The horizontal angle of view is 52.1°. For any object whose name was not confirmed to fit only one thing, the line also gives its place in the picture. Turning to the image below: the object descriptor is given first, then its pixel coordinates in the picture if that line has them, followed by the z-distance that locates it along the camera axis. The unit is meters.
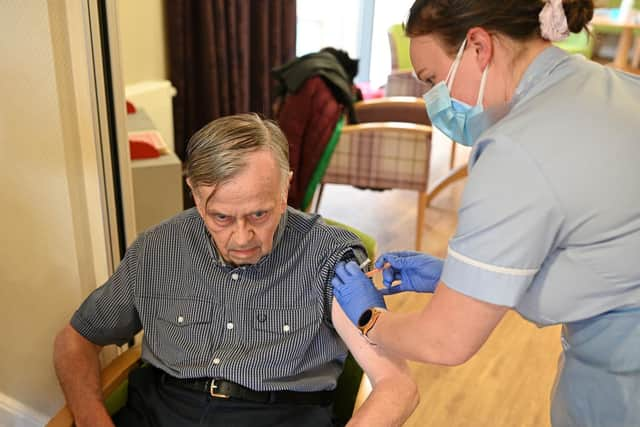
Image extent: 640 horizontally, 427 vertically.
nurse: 0.90
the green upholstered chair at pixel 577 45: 5.70
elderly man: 1.34
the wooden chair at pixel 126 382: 1.47
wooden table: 5.93
